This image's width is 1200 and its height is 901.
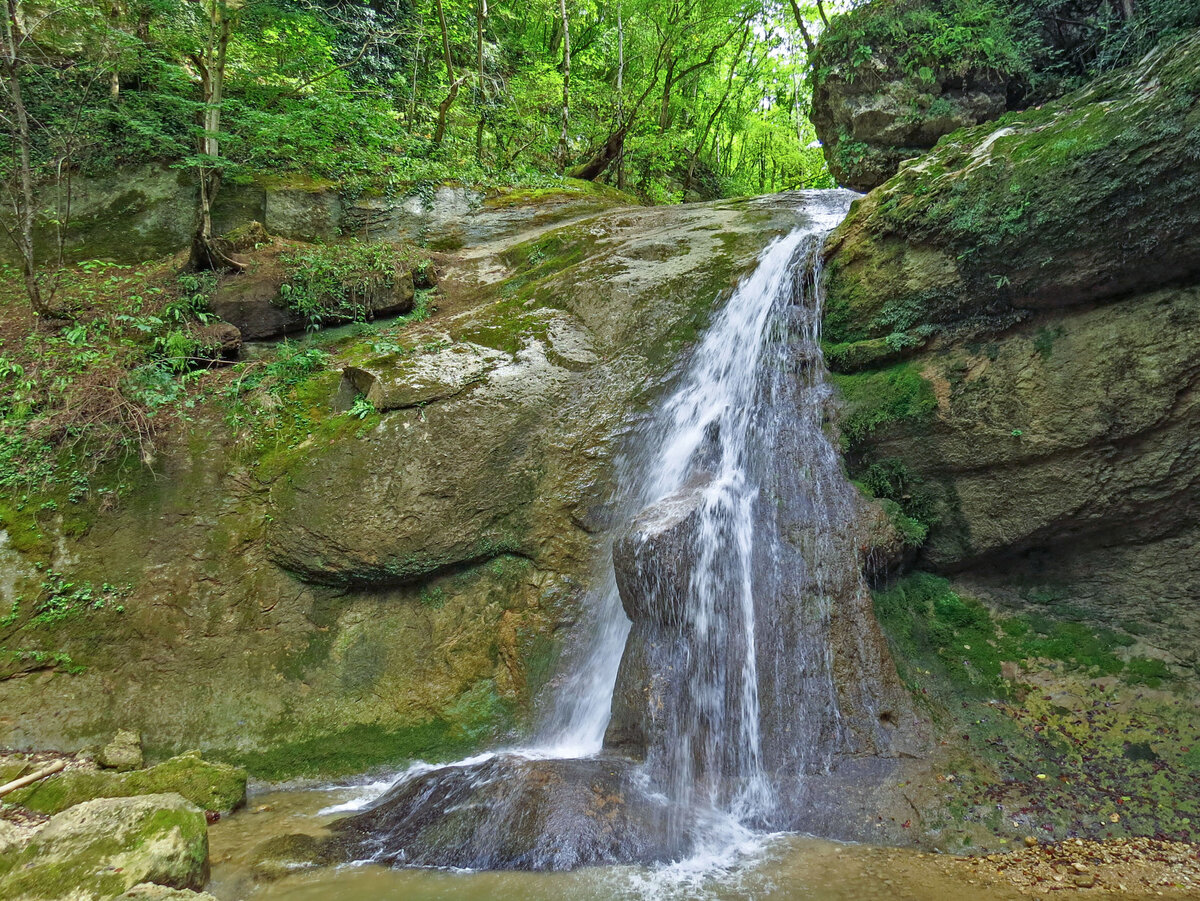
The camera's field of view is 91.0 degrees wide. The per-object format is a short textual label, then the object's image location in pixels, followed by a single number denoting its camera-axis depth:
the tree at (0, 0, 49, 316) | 6.28
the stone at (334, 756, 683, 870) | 3.79
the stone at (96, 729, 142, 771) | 5.09
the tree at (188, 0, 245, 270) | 8.48
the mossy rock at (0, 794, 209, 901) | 3.09
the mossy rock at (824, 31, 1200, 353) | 4.68
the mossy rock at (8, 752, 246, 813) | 4.41
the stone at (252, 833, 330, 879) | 3.72
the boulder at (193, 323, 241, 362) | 7.56
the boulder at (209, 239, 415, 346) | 8.14
